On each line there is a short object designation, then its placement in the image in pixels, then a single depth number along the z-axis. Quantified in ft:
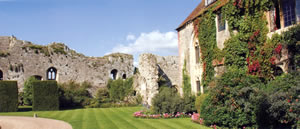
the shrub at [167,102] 50.14
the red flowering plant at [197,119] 40.28
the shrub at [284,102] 28.94
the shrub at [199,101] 46.19
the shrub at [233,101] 33.81
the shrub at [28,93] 75.80
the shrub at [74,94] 79.97
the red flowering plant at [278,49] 36.58
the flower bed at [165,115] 48.67
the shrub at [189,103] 50.69
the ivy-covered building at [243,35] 37.78
